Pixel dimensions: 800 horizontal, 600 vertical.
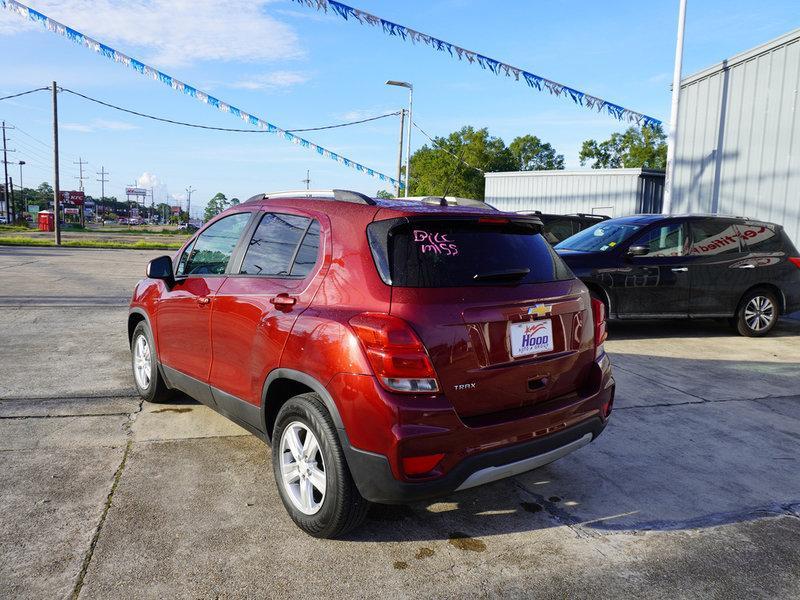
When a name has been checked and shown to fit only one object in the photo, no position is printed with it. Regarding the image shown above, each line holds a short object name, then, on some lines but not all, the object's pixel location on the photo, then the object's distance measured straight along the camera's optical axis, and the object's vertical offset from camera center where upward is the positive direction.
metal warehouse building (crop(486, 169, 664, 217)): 19.66 +1.91
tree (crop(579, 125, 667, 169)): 46.28 +8.07
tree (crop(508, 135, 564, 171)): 56.06 +8.71
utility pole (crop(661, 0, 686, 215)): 12.32 +2.92
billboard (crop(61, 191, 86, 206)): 100.75 +4.79
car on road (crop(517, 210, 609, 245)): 11.78 +0.43
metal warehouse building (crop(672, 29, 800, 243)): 11.26 +2.38
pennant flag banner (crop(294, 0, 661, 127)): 10.55 +3.57
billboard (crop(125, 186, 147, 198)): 162.09 +10.13
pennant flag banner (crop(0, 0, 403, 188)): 11.50 +3.61
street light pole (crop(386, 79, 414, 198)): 26.70 +6.80
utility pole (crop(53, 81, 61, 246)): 28.31 +2.62
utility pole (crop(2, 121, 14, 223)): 69.74 +5.40
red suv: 2.60 -0.53
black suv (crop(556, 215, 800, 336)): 8.00 -0.22
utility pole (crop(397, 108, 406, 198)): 28.60 +5.59
